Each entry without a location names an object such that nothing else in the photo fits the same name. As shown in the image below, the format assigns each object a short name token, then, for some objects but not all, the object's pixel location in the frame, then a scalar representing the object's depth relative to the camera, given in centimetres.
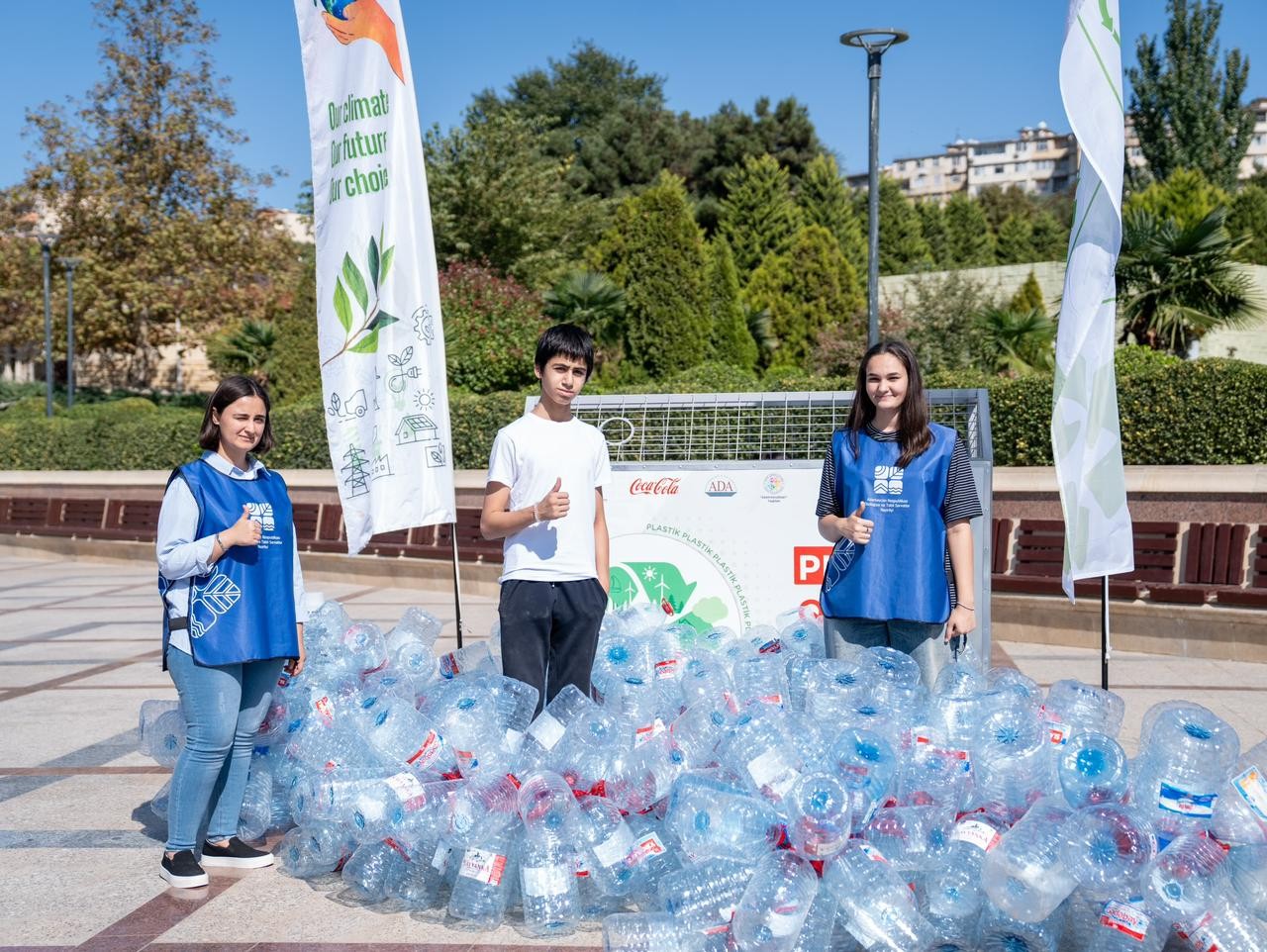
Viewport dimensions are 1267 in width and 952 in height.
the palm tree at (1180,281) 1625
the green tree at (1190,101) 5253
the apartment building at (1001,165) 12962
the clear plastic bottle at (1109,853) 328
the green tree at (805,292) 2605
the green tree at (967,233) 4572
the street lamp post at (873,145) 1180
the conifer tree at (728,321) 2316
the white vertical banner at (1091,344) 471
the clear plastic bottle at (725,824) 345
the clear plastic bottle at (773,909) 329
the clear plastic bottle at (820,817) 339
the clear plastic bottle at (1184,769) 339
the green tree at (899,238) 3981
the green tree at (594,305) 2009
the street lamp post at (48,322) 2458
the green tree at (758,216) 3497
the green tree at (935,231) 4491
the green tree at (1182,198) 2470
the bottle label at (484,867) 374
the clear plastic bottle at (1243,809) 329
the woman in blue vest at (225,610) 399
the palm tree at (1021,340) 1723
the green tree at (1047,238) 4456
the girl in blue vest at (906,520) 407
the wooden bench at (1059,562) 882
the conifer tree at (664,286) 2023
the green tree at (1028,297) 2596
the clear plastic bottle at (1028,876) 325
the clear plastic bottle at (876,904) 335
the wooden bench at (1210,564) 844
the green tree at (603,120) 4788
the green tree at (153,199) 3020
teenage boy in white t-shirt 425
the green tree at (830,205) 3603
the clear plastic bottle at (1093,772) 356
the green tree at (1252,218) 3256
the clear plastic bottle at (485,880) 375
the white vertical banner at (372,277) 557
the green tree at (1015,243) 4391
